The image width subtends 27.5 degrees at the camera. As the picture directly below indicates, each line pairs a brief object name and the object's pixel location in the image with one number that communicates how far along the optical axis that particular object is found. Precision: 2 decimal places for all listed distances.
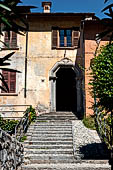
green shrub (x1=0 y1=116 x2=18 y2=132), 11.82
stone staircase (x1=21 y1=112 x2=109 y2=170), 7.22
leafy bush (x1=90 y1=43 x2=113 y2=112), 6.48
